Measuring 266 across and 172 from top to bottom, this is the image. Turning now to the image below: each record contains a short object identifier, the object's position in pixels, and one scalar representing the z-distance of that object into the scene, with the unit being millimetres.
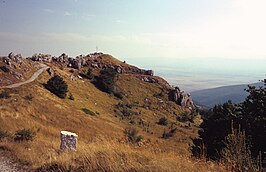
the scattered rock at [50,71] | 63438
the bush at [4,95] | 33584
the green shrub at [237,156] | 5527
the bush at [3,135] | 13383
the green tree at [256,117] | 16188
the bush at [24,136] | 13648
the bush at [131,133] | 31409
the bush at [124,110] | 59684
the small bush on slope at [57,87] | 51644
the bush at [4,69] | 51094
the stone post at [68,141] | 9133
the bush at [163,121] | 60406
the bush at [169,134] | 47125
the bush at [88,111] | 46669
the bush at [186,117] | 72125
